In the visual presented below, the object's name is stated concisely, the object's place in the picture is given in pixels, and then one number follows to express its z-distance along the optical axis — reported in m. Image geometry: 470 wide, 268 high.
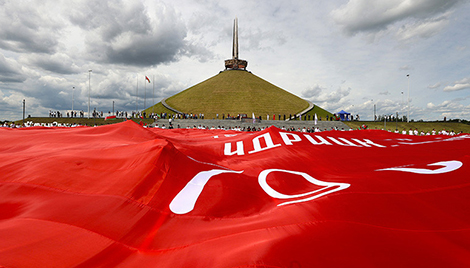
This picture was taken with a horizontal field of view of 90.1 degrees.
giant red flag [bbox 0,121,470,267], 2.41
